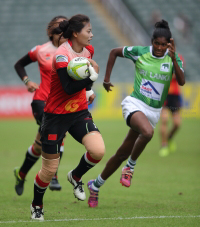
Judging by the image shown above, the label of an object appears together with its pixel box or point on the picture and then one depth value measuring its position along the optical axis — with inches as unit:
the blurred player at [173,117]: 938.7
